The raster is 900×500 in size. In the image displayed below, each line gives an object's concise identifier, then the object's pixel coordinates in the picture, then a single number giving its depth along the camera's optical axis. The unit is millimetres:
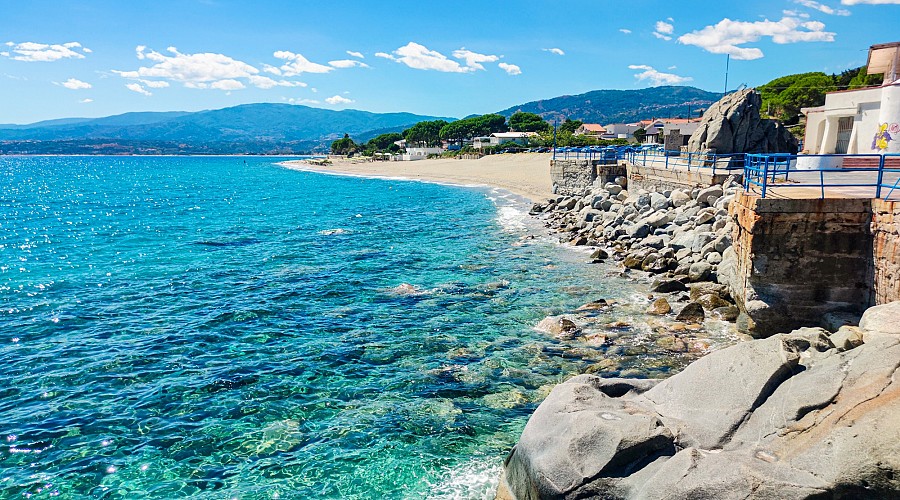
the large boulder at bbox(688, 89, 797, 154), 31234
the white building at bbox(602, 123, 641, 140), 132500
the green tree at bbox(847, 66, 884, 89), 48169
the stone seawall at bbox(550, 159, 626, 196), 37188
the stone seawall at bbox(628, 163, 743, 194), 23953
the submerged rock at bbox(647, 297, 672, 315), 14852
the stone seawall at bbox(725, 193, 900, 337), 11148
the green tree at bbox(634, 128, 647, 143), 103406
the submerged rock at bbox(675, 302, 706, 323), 13875
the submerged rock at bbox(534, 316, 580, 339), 13641
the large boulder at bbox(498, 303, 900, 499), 5176
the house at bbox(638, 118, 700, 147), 78200
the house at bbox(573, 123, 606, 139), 133575
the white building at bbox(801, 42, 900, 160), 21625
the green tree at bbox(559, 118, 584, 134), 135625
